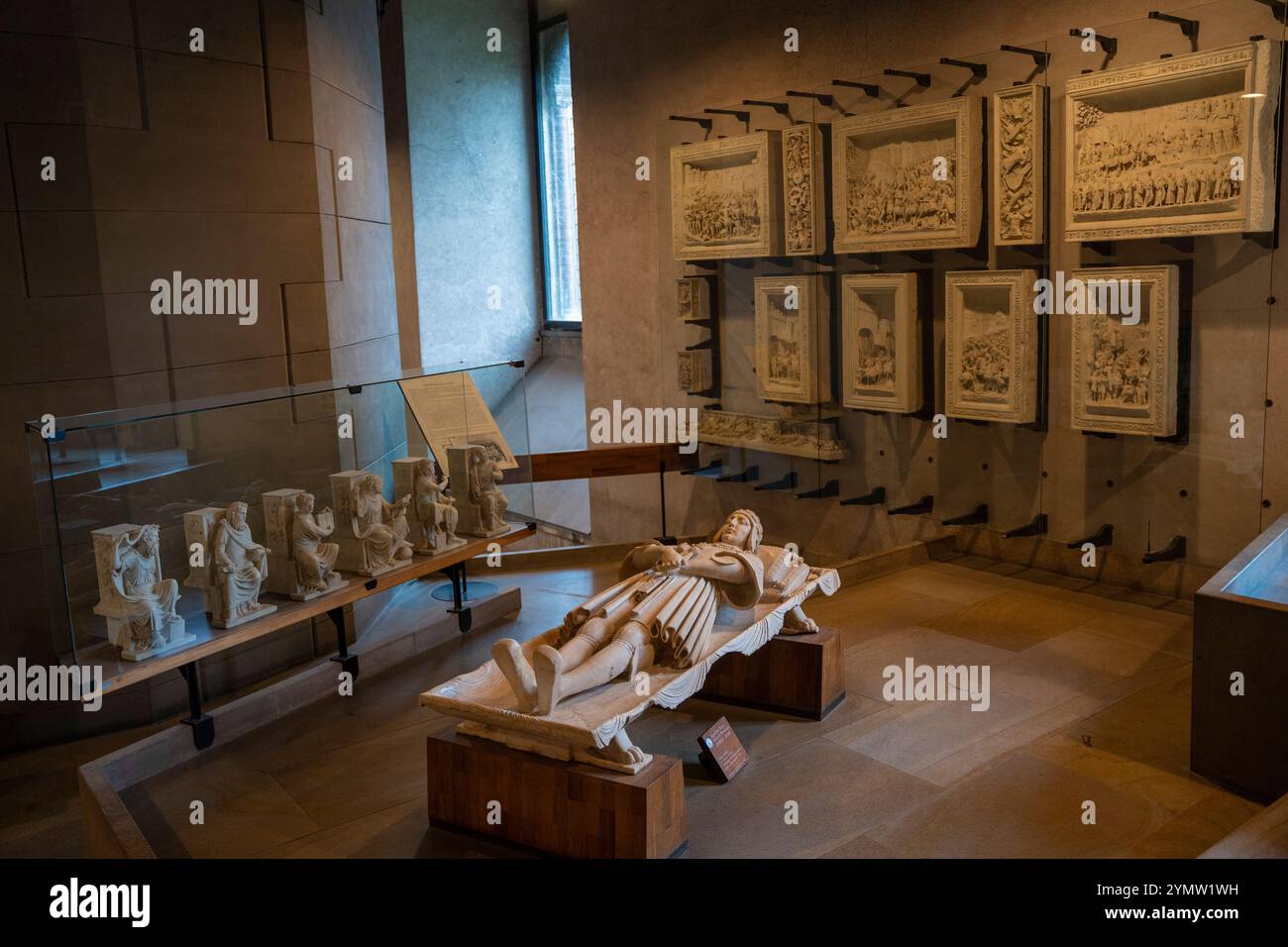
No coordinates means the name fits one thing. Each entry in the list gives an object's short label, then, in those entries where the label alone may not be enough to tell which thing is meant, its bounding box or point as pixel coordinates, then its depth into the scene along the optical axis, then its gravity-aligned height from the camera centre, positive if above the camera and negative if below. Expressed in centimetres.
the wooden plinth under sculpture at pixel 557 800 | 352 -158
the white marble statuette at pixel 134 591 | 426 -94
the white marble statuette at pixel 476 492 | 615 -85
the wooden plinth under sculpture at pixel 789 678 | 486 -160
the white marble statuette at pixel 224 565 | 463 -91
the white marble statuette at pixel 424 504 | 581 -85
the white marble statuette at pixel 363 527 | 536 -89
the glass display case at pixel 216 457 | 426 -49
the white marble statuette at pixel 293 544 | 500 -89
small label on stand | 424 -167
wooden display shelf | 425 -120
